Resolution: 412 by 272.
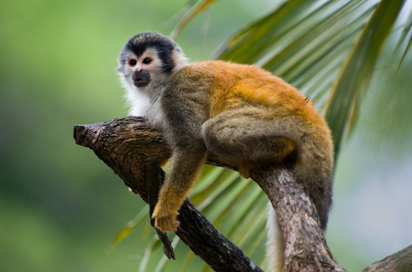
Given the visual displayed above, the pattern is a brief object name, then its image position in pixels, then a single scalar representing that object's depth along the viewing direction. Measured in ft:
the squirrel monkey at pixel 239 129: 20.40
